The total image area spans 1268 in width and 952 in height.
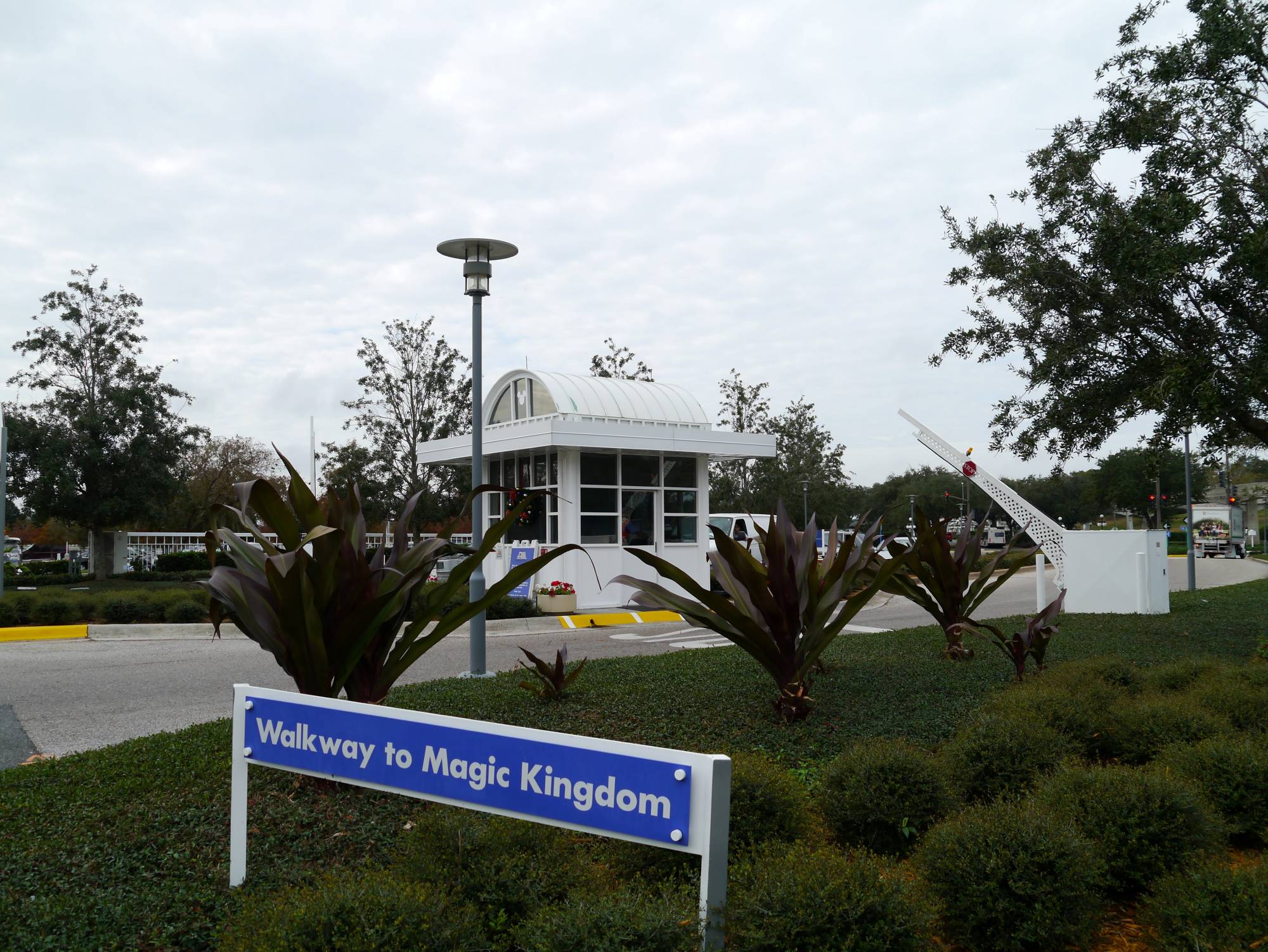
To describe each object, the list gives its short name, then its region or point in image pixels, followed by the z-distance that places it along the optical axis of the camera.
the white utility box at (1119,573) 13.95
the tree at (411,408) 31.58
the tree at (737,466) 41.06
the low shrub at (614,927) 2.54
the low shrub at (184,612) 15.91
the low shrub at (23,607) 15.34
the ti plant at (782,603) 6.07
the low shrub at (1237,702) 5.45
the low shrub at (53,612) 15.42
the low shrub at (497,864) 3.11
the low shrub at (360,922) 2.62
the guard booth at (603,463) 18.67
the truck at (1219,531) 56.34
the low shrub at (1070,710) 5.24
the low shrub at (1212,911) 2.72
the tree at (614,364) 35.16
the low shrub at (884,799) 3.98
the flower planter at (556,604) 18.06
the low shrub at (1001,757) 4.49
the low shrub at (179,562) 34.28
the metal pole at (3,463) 18.06
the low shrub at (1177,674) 6.65
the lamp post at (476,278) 9.94
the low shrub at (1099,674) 6.49
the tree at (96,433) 27.66
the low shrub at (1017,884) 3.05
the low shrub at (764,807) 3.57
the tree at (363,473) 31.16
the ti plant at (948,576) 8.49
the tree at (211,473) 47.09
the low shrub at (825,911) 2.63
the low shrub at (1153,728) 5.08
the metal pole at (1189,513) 23.77
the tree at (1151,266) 8.76
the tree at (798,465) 43.59
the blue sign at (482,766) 2.64
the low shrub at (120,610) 15.90
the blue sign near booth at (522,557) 18.66
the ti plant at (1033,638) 7.17
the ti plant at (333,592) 4.82
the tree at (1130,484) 56.06
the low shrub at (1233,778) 4.15
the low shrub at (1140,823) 3.51
